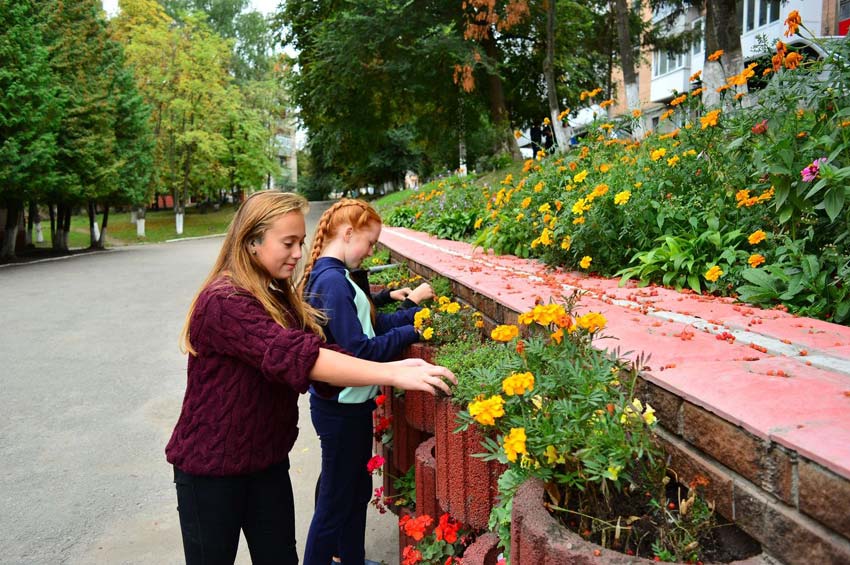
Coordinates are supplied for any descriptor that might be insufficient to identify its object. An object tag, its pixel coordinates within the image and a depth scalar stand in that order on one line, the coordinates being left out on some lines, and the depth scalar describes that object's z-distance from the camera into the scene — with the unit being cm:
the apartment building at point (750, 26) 2106
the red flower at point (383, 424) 339
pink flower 292
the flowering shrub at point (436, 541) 234
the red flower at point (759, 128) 337
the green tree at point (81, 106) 1994
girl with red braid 269
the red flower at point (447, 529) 230
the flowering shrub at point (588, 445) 136
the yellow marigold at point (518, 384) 150
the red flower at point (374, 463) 300
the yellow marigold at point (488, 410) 152
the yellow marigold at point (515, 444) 141
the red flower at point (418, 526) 242
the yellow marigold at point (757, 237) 323
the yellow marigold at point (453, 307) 268
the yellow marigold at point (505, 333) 176
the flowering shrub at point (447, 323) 277
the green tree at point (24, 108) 1656
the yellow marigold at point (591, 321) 161
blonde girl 192
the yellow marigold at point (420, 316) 272
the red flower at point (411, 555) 254
